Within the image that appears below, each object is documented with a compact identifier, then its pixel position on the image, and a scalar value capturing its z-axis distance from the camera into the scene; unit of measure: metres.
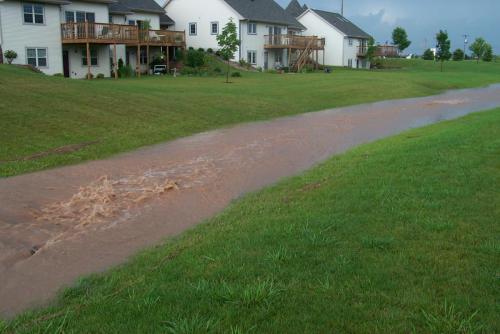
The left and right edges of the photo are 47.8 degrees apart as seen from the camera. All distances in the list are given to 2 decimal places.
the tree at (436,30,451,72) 82.44
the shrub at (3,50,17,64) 34.93
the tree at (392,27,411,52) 87.44
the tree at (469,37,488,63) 91.12
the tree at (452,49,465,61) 91.94
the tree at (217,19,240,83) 41.15
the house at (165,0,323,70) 55.03
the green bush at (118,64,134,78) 41.84
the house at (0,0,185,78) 36.09
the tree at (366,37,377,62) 70.00
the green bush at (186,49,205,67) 48.00
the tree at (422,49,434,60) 93.16
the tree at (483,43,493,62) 91.31
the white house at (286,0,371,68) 69.62
